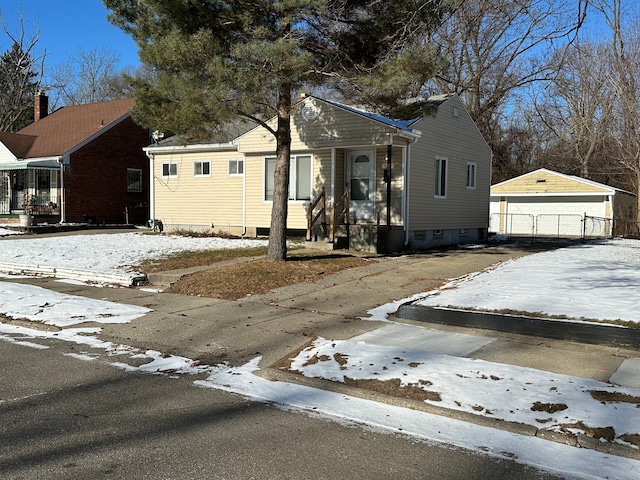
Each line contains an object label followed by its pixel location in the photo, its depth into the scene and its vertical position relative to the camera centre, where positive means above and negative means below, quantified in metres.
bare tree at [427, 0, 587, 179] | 32.84 +8.43
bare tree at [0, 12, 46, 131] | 45.03 +10.40
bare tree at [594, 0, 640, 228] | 24.06 +5.31
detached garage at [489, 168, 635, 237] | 32.59 +0.60
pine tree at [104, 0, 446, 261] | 10.97 +3.17
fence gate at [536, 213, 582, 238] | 33.53 -0.55
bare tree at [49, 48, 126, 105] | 52.88 +11.23
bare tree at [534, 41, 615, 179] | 27.98 +6.37
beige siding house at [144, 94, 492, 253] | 17.12 +1.20
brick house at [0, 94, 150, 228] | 27.62 +2.14
